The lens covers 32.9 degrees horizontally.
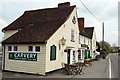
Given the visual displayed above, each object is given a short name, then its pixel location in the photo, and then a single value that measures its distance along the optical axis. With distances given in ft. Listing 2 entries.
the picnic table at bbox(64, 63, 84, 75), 56.06
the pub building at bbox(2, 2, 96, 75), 54.44
